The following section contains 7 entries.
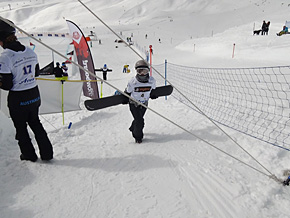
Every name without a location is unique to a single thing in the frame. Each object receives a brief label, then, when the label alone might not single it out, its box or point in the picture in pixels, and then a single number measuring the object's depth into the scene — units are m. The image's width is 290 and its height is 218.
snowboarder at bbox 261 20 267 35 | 20.66
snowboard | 3.97
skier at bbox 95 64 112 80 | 11.19
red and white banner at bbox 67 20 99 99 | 7.22
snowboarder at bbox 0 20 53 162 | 2.60
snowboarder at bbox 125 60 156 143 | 3.87
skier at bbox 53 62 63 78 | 8.19
